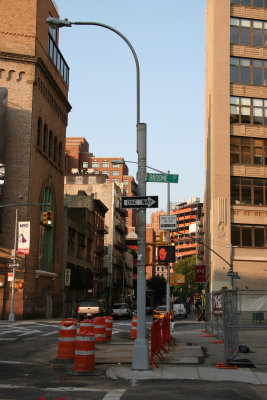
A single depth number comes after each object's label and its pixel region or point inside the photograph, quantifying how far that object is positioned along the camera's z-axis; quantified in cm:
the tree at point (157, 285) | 13175
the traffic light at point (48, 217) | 3219
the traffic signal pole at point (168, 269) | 2790
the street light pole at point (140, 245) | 1241
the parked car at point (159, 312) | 4686
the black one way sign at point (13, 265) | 3994
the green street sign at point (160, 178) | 1548
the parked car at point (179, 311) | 6156
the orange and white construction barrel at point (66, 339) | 1415
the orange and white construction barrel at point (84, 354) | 1201
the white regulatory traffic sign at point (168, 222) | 2503
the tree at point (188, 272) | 13012
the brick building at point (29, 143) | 4266
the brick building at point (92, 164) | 15302
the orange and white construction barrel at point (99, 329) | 2073
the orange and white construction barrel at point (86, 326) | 1311
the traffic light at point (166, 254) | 2397
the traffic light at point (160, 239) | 2674
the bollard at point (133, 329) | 2373
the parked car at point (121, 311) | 5341
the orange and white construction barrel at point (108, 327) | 2261
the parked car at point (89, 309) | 3981
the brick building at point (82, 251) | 5809
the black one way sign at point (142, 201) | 1348
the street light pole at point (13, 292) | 3888
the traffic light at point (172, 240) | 2974
